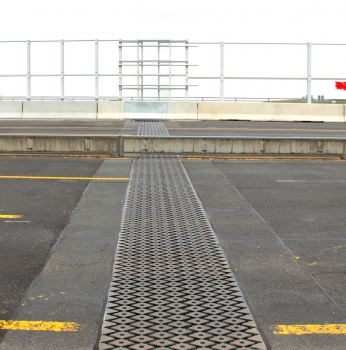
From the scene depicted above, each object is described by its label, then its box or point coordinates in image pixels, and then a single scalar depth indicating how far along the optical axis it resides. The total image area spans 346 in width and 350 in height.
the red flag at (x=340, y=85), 27.33
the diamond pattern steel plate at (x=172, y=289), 3.81
